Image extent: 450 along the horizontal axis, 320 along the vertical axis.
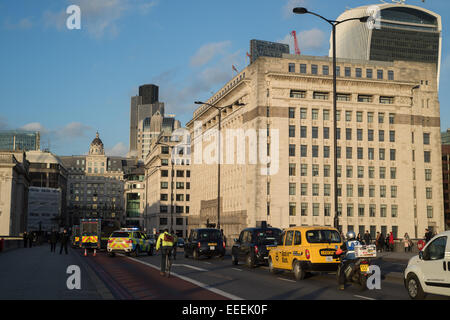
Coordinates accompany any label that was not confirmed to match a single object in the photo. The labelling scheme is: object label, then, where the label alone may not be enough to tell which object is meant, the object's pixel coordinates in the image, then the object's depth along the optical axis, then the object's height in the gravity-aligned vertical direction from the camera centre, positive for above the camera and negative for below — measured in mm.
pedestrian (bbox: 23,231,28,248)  58219 -2522
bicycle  20219 -1534
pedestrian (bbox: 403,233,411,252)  43344 -1977
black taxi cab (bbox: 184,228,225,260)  32750 -1499
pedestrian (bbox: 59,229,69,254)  38281 -1498
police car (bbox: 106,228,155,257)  35031 -1620
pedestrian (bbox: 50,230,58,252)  44531 -1744
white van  12414 -1228
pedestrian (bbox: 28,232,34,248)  57403 -2225
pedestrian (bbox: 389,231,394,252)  44762 -2070
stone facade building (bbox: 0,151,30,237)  90438 +3961
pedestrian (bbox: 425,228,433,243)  35906 -1057
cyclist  20234 -1041
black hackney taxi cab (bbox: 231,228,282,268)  25609 -1220
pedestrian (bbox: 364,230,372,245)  41906 -1411
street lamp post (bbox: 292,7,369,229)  27802 +7915
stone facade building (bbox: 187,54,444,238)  75000 +10521
